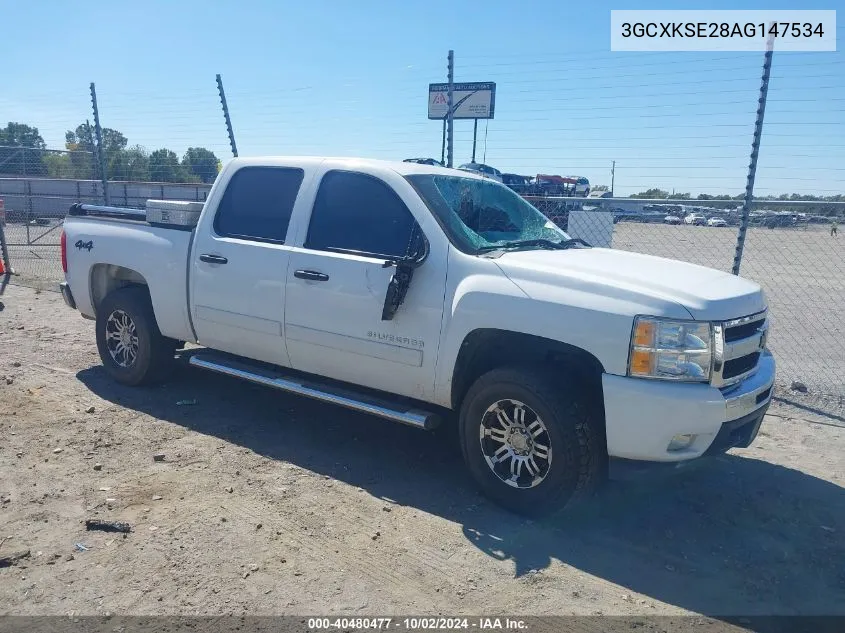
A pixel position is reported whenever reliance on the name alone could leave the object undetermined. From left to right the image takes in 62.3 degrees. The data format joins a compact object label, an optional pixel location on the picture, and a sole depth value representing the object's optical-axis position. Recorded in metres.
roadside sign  10.74
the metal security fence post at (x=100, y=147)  10.63
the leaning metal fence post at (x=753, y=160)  6.02
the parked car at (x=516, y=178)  19.37
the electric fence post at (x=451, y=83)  7.61
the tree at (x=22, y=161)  15.41
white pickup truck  3.71
